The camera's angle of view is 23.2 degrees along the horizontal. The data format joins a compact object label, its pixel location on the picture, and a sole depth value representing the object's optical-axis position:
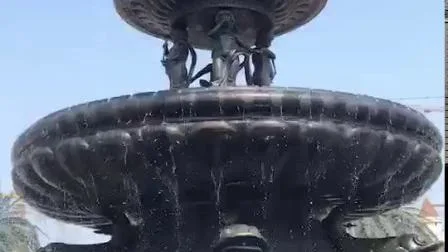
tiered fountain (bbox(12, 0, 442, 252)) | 7.96
